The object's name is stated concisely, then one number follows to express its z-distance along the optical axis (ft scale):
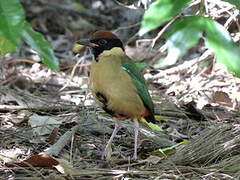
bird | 26.94
